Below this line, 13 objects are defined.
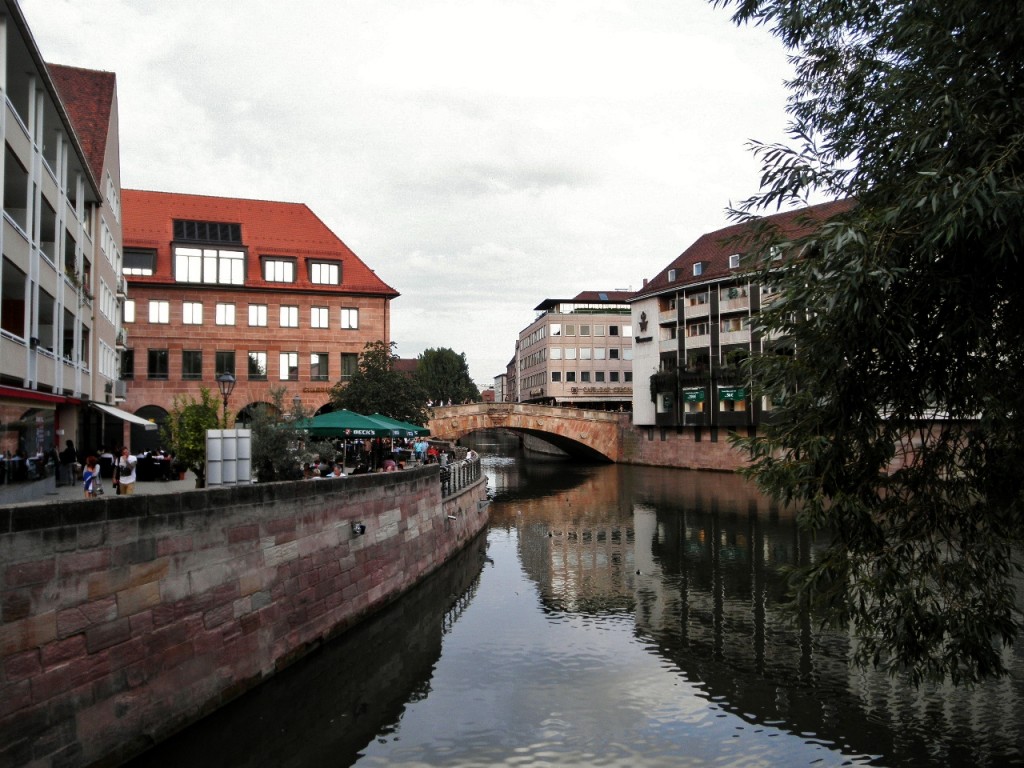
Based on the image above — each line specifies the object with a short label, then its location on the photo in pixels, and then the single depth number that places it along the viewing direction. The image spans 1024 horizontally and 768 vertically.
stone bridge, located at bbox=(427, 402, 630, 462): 68.38
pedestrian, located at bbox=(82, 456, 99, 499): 18.88
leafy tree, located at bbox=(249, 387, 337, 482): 18.88
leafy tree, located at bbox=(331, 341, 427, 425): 40.44
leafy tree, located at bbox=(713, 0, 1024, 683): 8.82
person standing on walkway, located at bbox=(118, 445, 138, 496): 18.36
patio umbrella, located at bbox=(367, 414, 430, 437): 26.09
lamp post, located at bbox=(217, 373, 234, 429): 21.65
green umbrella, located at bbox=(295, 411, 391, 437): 24.44
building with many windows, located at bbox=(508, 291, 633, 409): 97.12
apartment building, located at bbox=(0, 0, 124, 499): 19.84
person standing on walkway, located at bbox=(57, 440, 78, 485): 23.72
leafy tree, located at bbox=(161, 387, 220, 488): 17.69
